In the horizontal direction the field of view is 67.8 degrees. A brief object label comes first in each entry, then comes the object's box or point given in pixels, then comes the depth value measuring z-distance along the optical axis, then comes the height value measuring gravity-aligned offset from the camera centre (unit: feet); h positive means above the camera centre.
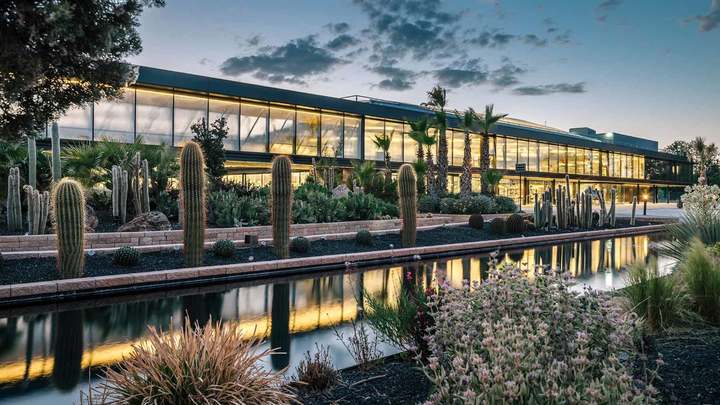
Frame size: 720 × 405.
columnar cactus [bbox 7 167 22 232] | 45.42 -0.16
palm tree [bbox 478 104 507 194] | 114.62 +13.51
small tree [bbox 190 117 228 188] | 67.56 +6.53
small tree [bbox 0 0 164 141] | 15.29 +4.84
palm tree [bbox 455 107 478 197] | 111.75 +9.09
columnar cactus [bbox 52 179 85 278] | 33.96 -1.62
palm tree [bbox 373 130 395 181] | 108.68 +10.88
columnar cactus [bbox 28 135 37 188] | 50.14 +3.35
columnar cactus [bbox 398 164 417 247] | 54.85 -0.51
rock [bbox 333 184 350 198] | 77.80 +1.07
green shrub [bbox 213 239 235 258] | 44.04 -4.05
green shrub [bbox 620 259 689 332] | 19.67 -3.82
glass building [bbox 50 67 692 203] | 85.15 +14.04
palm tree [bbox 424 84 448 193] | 109.81 +9.32
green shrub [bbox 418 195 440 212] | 95.96 -1.26
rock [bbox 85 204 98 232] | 47.51 -1.75
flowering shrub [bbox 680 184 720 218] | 37.71 -0.44
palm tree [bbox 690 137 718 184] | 221.66 +19.97
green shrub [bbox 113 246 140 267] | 38.78 -4.11
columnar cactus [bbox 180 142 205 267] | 39.40 -0.24
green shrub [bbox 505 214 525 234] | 73.92 -3.67
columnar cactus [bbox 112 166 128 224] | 50.72 +0.80
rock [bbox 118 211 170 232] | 48.19 -2.13
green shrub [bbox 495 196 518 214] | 97.96 -1.43
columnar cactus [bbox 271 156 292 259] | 44.11 -0.32
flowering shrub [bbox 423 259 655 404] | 8.21 -2.73
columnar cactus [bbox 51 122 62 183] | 48.32 +4.02
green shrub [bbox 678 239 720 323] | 19.94 -3.34
